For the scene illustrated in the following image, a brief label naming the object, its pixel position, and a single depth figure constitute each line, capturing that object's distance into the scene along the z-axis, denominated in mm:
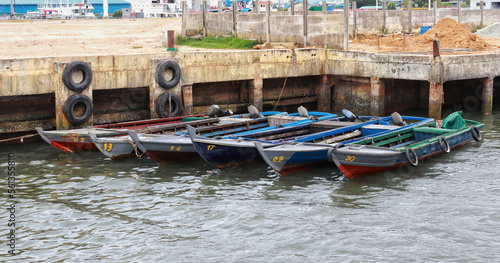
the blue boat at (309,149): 15047
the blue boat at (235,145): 15688
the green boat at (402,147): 14984
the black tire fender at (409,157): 15703
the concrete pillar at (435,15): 38469
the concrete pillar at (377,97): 23797
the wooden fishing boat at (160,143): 16516
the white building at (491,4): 76888
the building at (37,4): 92100
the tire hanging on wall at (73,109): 19344
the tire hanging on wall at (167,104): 21000
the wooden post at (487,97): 23969
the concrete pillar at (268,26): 27609
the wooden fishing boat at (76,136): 17781
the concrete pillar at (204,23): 31062
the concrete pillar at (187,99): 22000
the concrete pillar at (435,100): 22344
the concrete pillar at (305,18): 26234
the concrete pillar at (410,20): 37909
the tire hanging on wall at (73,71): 19375
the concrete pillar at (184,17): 31141
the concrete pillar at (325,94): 25906
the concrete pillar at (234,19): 29375
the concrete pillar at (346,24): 25500
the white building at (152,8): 74562
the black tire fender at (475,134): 18675
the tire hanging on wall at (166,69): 21078
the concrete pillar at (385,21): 37219
